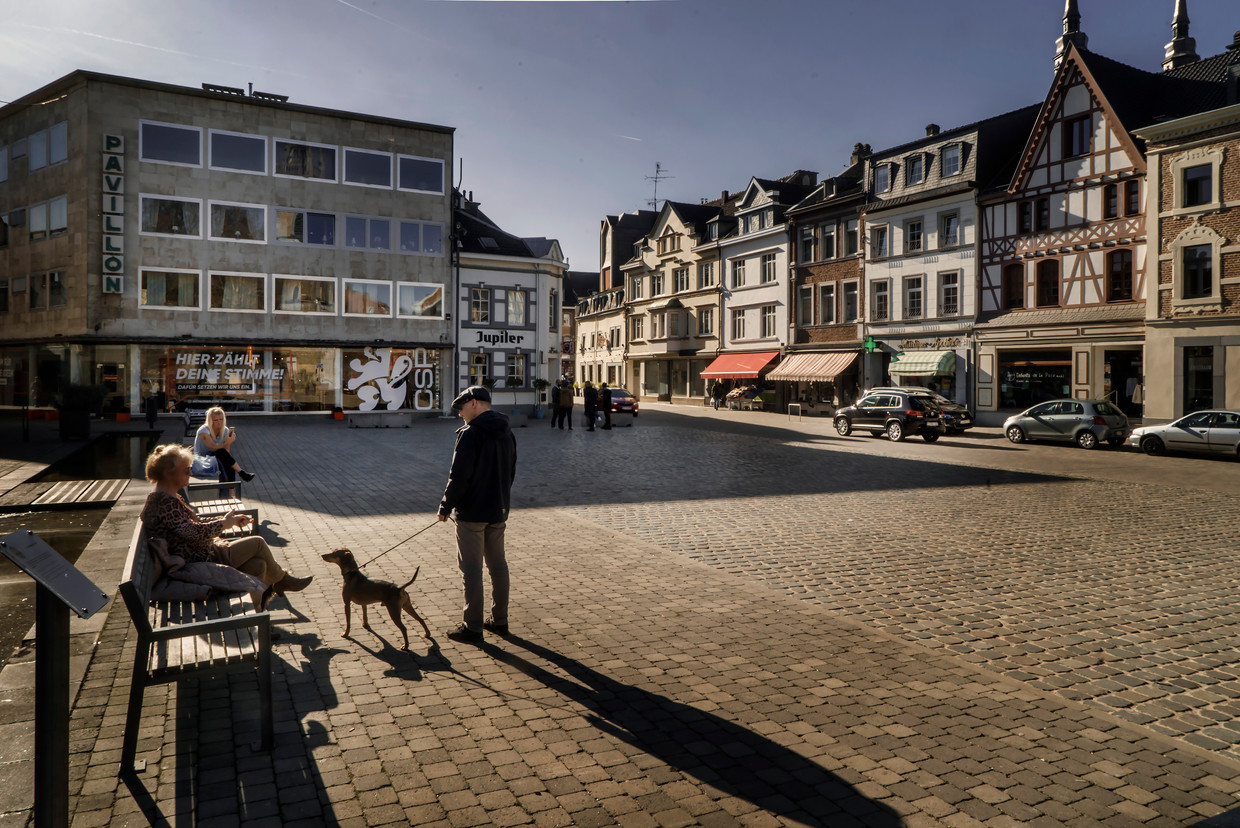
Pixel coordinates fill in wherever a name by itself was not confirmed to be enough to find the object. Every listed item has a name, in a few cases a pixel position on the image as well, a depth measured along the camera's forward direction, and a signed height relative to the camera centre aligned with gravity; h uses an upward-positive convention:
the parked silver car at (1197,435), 22.05 -0.72
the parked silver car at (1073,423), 25.64 -0.48
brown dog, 5.95 -1.29
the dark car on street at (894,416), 27.27 -0.29
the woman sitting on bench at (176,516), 5.41 -0.69
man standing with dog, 6.18 -0.68
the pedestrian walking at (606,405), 31.55 +0.04
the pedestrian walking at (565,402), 31.81 +0.16
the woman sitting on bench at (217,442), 10.07 -0.44
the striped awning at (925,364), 37.41 +1.91
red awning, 48.91 +2.40
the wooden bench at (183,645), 4.12 -1.24
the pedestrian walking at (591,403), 30.78 +0.12
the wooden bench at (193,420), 25.25 -0.47
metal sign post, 2.69 -0.84
